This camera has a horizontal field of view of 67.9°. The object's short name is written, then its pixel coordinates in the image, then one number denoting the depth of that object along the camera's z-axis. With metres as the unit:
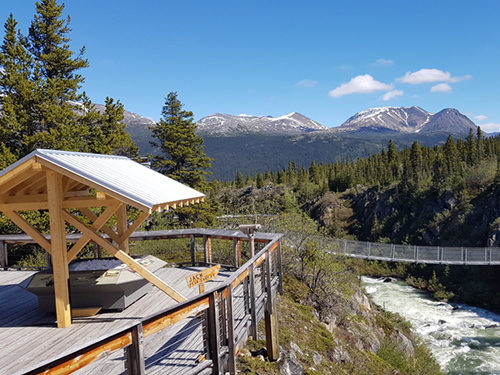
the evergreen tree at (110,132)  14.73
